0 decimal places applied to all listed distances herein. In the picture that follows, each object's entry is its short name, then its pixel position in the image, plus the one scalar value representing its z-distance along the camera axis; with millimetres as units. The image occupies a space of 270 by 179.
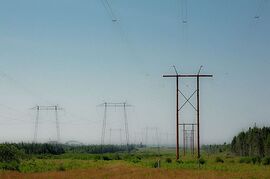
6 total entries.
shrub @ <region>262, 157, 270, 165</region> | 63456
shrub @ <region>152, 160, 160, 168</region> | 49072
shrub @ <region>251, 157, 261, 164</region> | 68225
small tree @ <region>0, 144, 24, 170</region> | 64062
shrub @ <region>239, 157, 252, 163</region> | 69662
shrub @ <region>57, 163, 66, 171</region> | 47056
